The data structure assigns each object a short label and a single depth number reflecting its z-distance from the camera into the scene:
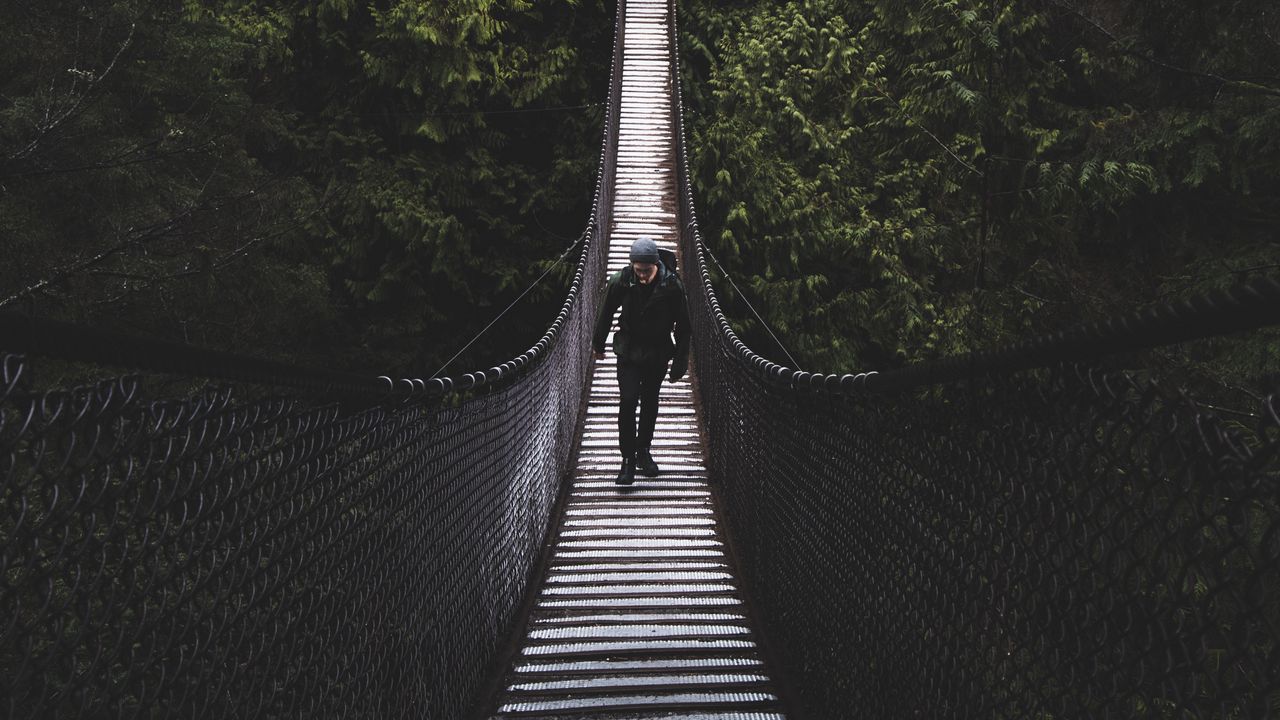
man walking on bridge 5.35
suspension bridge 1.17
